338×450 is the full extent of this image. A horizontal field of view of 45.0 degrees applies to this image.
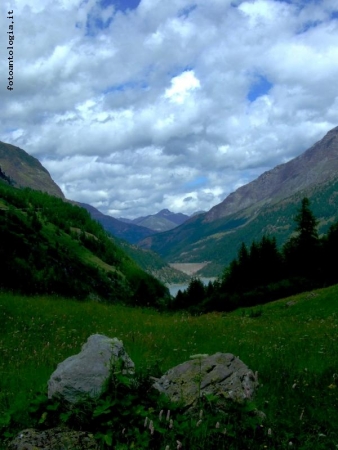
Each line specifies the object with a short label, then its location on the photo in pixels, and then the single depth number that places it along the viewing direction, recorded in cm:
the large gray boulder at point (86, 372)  650
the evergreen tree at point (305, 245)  7744
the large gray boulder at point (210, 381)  678
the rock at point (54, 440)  542
